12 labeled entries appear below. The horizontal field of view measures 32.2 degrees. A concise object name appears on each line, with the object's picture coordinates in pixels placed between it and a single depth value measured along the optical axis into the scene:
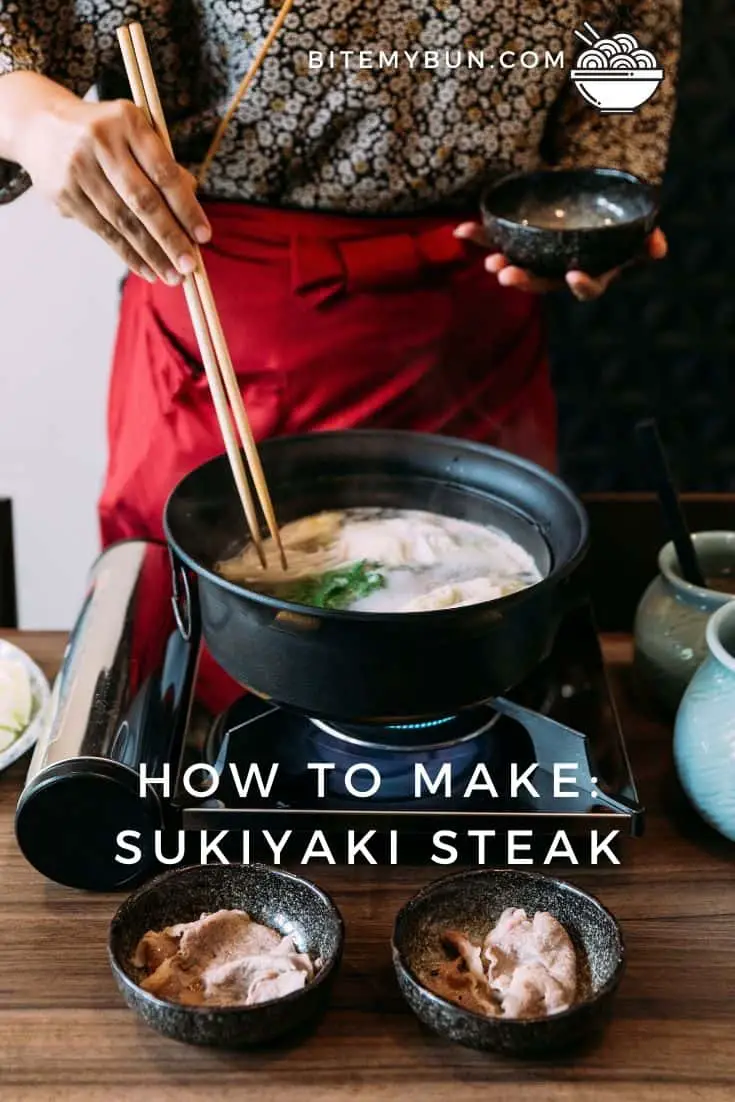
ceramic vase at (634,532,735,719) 1.58
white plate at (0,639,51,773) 1.51
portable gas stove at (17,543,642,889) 1.33
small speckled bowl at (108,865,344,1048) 1.11
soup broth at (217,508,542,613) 1.48
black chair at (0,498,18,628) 2.12
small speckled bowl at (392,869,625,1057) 1.10
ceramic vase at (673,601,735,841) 1.37
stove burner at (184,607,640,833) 1.37
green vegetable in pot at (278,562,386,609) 1.47
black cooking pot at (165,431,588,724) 1.25
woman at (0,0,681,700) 1.73
